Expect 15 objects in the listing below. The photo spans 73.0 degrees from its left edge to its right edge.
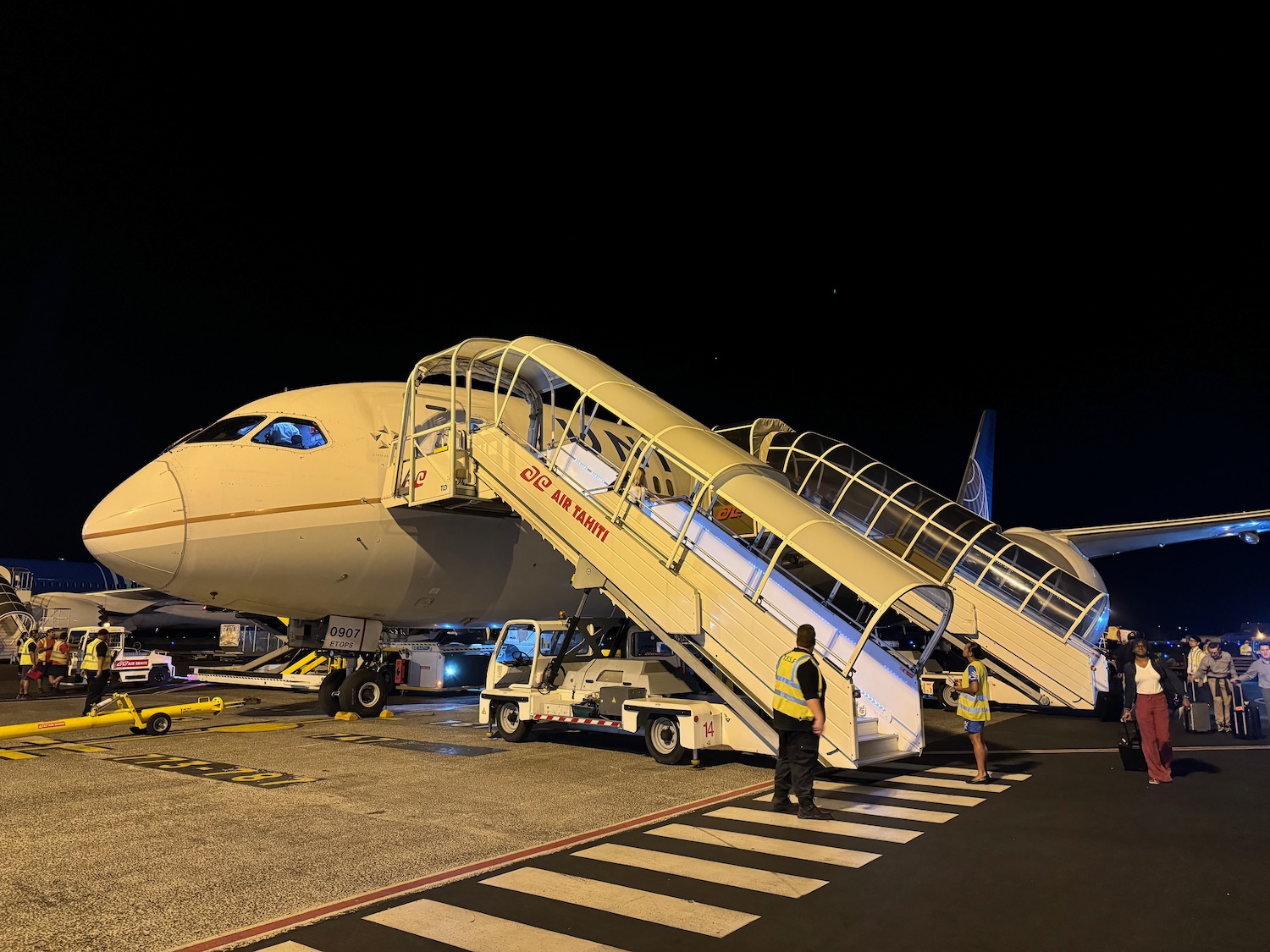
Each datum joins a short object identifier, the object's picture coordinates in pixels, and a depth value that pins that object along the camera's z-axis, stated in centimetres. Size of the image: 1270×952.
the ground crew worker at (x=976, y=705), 904
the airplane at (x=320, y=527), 1100
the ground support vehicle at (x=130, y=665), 2233
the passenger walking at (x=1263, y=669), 1218
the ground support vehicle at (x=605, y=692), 959
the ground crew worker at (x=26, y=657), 2028
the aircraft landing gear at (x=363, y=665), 1334
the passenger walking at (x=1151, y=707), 880
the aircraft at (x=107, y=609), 3412
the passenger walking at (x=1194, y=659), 1395
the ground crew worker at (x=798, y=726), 721
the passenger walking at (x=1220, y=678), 1320
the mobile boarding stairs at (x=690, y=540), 862
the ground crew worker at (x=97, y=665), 1331
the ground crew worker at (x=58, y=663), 2084
